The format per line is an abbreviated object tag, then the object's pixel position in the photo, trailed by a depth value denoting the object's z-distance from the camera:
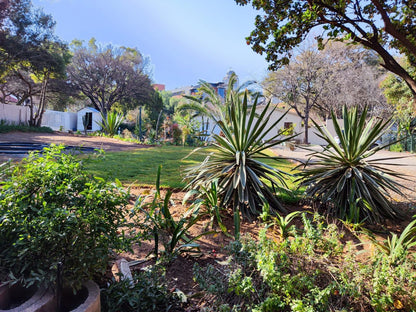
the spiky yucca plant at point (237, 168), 3.59
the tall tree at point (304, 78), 24.55
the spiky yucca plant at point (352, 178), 3.62
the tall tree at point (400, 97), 17.17
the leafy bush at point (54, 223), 1.54
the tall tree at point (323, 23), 4.00
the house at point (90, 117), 27.95
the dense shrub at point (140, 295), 1.80
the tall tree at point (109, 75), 27.89
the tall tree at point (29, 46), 16.06
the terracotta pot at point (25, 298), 1.43
